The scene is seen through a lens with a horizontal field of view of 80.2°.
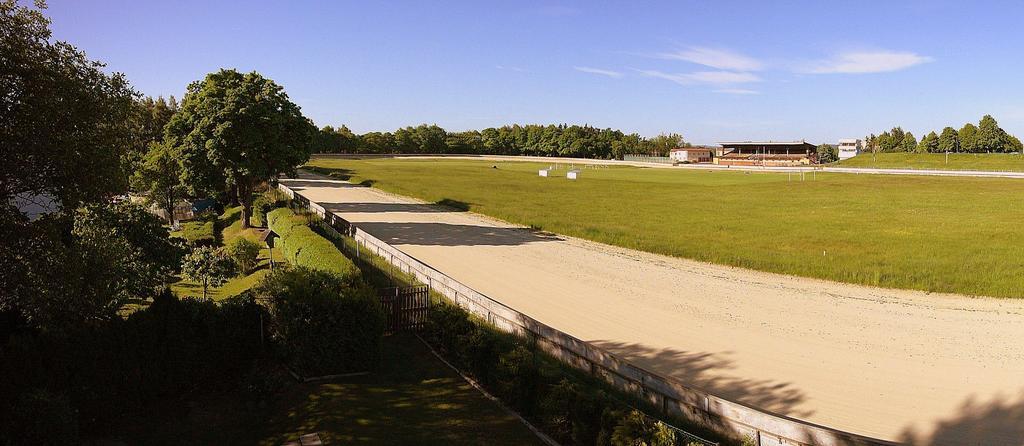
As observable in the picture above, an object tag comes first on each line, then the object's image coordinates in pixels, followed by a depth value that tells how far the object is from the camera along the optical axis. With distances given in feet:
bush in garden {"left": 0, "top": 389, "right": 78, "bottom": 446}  35.14
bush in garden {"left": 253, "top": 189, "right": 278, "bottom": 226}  150.92
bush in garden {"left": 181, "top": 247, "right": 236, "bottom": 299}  81.25
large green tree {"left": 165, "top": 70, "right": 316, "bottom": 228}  131.85
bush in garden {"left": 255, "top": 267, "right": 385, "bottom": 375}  49.57
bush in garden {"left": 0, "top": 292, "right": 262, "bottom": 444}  37.47
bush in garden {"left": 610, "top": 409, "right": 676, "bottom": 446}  32.07
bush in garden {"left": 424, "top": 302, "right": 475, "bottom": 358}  52.85
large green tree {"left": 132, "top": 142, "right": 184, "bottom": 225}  173.27
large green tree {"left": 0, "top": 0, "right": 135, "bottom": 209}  43.27
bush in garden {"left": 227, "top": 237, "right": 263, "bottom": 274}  101.96
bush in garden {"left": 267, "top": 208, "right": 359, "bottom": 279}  69.55
